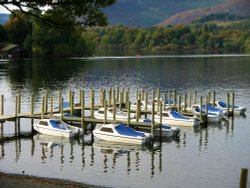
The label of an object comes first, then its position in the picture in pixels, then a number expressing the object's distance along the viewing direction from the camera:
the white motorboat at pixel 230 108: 78.62
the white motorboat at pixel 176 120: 67.50
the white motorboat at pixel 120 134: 56.55
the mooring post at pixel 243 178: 24.89
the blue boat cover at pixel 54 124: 61.65
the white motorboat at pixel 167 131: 61.28
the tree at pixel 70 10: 36.12
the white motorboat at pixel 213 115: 71.88
